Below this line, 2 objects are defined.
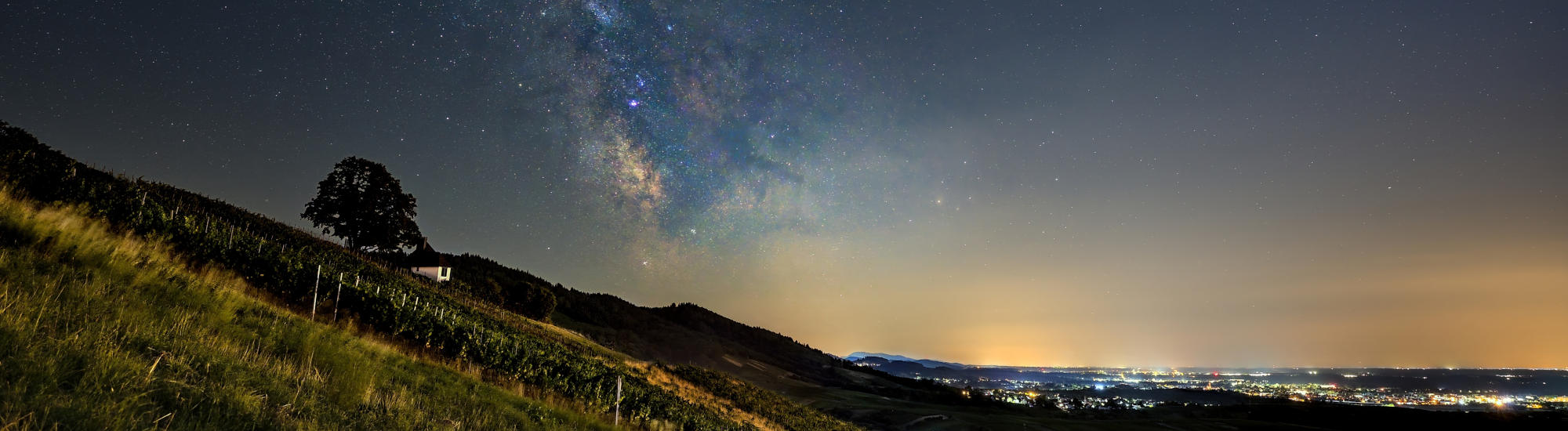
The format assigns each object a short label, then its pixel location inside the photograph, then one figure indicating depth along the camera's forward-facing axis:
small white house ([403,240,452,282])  58.09
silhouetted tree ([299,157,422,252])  48.03
